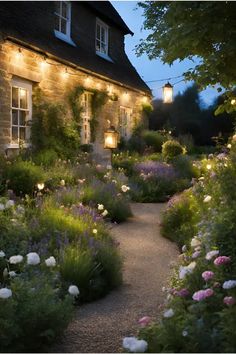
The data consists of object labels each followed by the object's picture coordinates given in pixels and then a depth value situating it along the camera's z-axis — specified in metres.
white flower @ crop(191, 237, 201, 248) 3.79
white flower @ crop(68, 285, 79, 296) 3.25
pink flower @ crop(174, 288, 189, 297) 3.18
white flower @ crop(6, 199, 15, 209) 4.93
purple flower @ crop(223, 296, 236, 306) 2.66
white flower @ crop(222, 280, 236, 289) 2.76
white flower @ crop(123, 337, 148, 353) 2.52
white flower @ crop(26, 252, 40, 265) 3.33
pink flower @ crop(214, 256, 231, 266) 3.04
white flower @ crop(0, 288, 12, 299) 2.95
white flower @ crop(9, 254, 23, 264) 3.40
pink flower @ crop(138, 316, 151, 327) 2.84
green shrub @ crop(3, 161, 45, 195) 8.25
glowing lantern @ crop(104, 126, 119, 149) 12.24
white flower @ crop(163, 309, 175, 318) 2.79
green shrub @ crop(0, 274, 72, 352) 3.04
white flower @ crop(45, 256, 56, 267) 3.52
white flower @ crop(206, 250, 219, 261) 3.16
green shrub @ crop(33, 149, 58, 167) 10.04
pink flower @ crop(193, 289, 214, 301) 2.77
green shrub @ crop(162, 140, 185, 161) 15.00
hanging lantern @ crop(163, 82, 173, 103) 16.28
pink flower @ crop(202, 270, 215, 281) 2.98
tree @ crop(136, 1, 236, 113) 4.96
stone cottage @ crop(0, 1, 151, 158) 10.05
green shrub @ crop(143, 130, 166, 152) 18.56
